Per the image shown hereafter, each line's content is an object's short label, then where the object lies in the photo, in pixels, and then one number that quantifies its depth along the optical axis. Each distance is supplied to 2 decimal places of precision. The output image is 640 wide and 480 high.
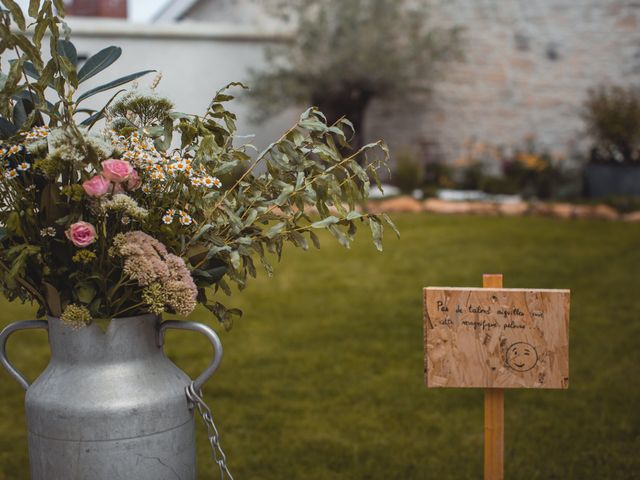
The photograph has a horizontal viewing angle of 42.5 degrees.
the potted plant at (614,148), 10.16
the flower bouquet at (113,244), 1.78
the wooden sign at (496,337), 2.13
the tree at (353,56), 10.82
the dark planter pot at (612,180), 10.12
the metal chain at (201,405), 1.93
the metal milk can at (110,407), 1.81
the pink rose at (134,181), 1.80
